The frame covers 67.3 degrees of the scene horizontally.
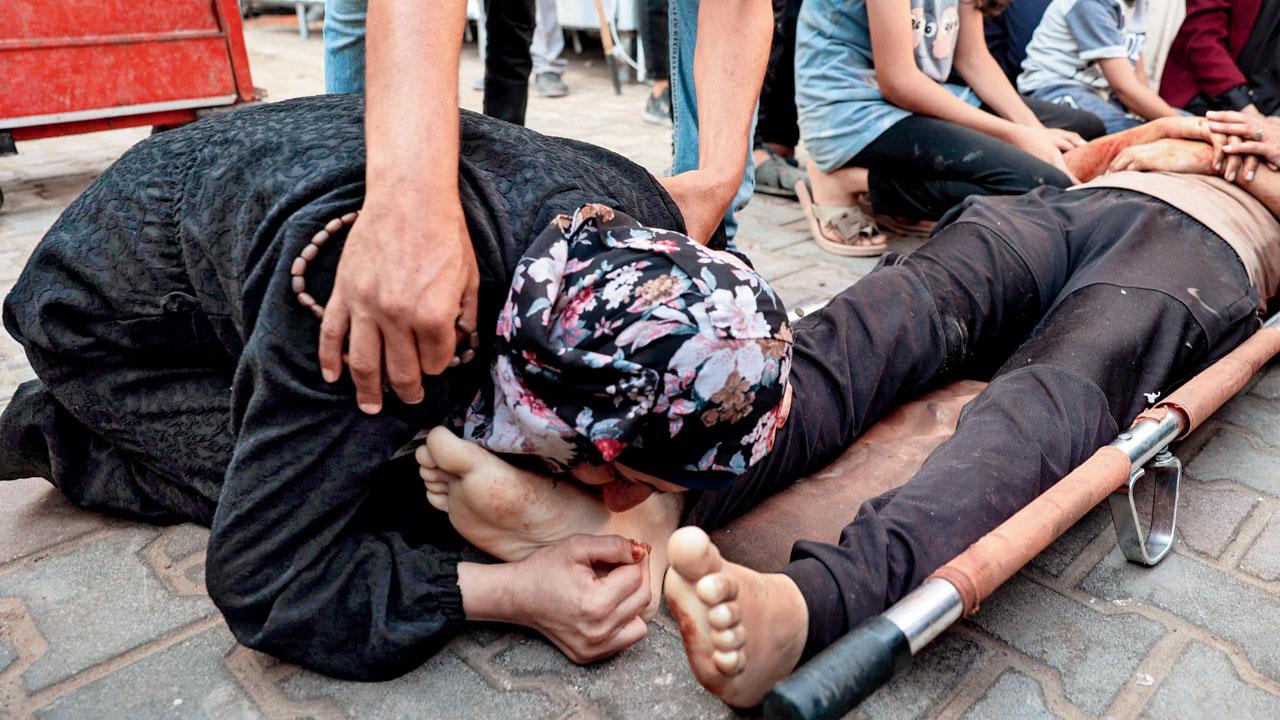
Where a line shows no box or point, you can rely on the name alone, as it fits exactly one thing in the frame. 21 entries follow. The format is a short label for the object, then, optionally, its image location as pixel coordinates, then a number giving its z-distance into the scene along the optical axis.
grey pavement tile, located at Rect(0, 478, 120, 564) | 1.62
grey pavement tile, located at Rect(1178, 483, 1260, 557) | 1.60
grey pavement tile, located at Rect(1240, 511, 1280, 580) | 1.53
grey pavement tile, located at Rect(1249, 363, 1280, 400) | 2.12
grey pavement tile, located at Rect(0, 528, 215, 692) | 1.36
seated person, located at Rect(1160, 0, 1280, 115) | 3.84
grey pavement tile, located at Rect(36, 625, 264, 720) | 1.25
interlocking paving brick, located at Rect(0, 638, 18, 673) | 1.34
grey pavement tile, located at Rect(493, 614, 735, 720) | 1.26
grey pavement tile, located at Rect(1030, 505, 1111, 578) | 1.55
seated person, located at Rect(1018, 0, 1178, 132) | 3.58
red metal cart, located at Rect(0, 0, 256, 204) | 3.54
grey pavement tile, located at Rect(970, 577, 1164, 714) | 1.30
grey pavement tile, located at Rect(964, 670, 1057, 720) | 1.26
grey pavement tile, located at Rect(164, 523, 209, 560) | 1.59
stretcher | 1.04
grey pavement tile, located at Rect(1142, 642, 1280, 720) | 1.25
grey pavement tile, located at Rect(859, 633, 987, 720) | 1.26
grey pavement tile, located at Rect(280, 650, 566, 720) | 1.25
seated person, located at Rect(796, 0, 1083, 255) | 2.94
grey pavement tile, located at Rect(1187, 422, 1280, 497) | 1.79
